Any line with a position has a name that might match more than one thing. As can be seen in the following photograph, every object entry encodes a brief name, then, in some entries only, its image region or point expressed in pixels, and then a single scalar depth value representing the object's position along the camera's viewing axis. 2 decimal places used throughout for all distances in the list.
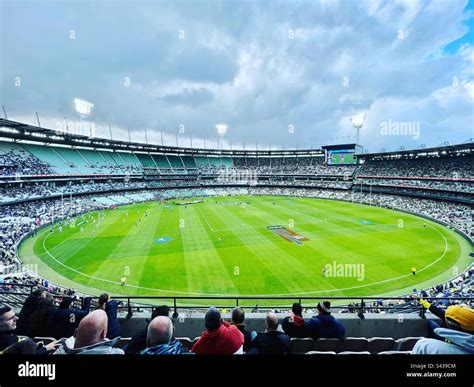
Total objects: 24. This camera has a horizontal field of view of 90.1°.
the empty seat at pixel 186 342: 5.51
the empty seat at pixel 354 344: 5.64
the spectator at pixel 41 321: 5.85
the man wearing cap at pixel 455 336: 3.04
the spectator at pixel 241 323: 4.79
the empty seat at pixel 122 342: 5.41
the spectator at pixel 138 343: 4.07
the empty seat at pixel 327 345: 5.57
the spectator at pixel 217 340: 3.72
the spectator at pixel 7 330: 4.02
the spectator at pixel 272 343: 4.13
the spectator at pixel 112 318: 5.55
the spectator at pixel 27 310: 5.82
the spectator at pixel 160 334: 3.29
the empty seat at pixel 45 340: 5.17
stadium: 5.03
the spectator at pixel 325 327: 5.71
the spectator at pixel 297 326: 5.76
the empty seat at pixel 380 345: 5.66
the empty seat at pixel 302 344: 5.50
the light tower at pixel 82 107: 58.98
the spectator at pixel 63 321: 5.93
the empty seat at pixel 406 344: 5.52
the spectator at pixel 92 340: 3.06
